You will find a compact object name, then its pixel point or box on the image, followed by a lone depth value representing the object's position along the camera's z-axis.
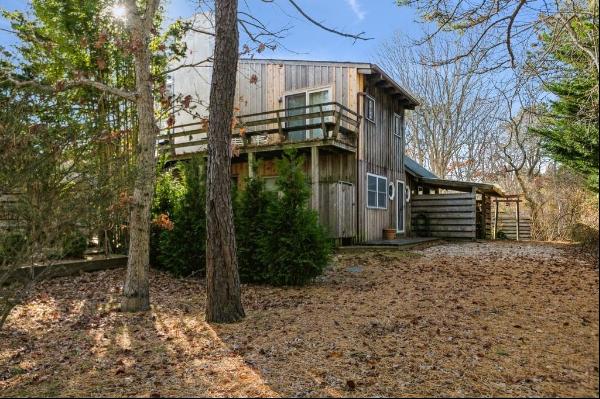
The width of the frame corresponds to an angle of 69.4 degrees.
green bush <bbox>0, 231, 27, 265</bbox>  3.95
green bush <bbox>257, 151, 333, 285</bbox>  7.61
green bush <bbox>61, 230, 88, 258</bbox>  4.31
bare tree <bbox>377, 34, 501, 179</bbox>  22.11
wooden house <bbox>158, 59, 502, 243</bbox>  11.92
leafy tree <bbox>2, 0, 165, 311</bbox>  6.39
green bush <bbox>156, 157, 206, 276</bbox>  8.78
